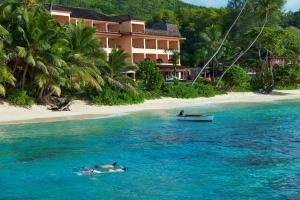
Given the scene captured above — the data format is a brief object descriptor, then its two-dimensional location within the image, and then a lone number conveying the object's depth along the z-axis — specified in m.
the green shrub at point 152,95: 45.57
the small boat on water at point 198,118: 32.24
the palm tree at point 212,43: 65.44
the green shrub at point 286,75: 58.16
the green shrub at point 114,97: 40.81
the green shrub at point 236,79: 54.91
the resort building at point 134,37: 61.06
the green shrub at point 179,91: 48.25
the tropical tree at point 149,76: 45.94
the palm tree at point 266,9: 57.16
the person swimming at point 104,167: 17.84
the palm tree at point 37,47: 34.41
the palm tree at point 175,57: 61.91
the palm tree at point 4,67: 32.47
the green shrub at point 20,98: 36.03
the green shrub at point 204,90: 51.50
